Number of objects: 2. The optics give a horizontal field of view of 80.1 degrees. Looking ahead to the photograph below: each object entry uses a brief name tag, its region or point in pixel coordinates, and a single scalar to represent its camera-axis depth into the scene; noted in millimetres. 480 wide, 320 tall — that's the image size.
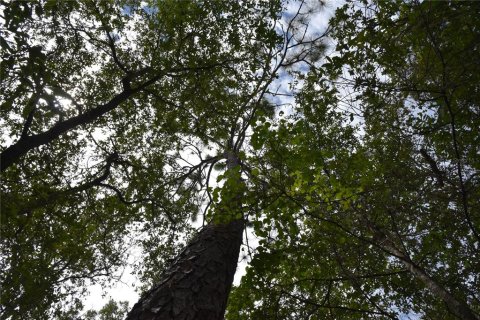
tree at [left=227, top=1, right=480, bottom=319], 3129
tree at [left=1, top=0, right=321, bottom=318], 4852
